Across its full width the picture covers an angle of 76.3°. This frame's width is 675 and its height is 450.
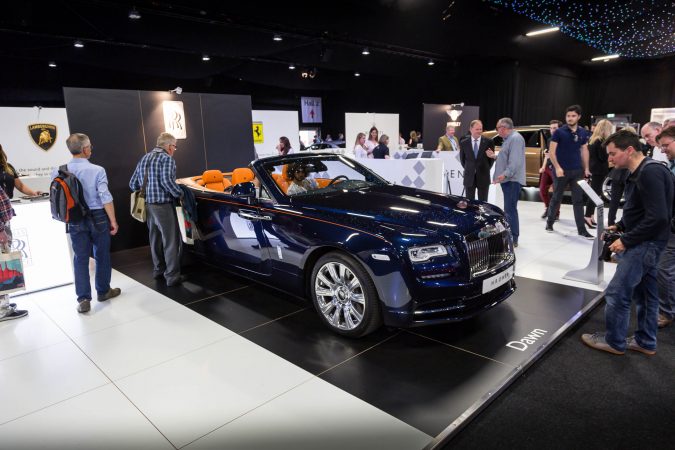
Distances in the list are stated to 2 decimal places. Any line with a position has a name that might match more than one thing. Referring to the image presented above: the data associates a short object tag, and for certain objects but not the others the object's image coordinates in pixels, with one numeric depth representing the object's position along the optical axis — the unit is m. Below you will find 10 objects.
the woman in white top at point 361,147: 10.11
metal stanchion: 4.14
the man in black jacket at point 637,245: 2.55
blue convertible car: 2.85
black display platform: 2.49
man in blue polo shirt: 6.04
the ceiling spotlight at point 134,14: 8.10
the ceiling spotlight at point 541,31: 11.02
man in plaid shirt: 4.41
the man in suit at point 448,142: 8.80
